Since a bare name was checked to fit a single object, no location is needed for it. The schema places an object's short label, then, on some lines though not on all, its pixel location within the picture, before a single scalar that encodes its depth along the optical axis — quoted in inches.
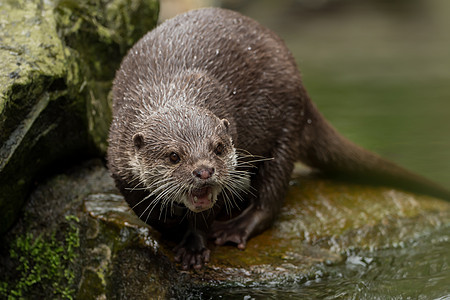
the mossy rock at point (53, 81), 248.8
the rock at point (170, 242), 238.4
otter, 203.2
